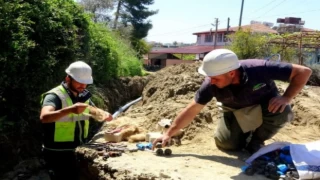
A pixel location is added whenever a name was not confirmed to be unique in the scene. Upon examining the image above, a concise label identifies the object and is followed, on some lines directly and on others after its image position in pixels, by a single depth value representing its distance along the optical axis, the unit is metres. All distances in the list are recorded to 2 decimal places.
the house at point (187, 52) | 30.86
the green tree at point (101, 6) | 24.82
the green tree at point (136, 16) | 26.24
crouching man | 2.82
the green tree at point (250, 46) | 15.22
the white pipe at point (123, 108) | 5.97
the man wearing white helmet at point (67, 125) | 3.02
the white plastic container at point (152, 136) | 3.67
